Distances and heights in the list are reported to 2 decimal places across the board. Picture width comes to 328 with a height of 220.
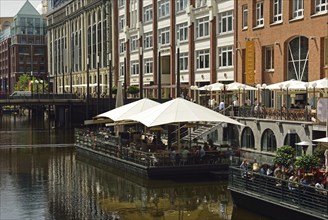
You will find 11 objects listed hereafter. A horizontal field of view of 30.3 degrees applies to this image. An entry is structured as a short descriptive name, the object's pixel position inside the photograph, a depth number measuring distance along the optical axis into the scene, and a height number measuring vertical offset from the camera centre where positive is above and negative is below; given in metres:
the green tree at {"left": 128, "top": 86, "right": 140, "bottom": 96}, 81.12 +0.98
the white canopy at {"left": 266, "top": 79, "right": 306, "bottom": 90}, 41.41 +0.80
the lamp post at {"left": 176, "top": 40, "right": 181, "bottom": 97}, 48.64 +1.27
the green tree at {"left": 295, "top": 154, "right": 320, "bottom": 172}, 24.69 -2.73
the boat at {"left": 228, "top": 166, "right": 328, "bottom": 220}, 21.39 -3.93
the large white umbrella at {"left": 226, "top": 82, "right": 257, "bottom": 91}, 51.06 +0.83
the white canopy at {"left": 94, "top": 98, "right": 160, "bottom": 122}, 42.53 -0.91
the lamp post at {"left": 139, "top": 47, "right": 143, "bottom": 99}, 61.31 +1.04
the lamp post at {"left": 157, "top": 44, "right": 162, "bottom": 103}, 54.84 +0.74
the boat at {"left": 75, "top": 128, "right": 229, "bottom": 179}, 34.91 -3.95
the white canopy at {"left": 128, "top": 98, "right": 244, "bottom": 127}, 35.00 -1.03
